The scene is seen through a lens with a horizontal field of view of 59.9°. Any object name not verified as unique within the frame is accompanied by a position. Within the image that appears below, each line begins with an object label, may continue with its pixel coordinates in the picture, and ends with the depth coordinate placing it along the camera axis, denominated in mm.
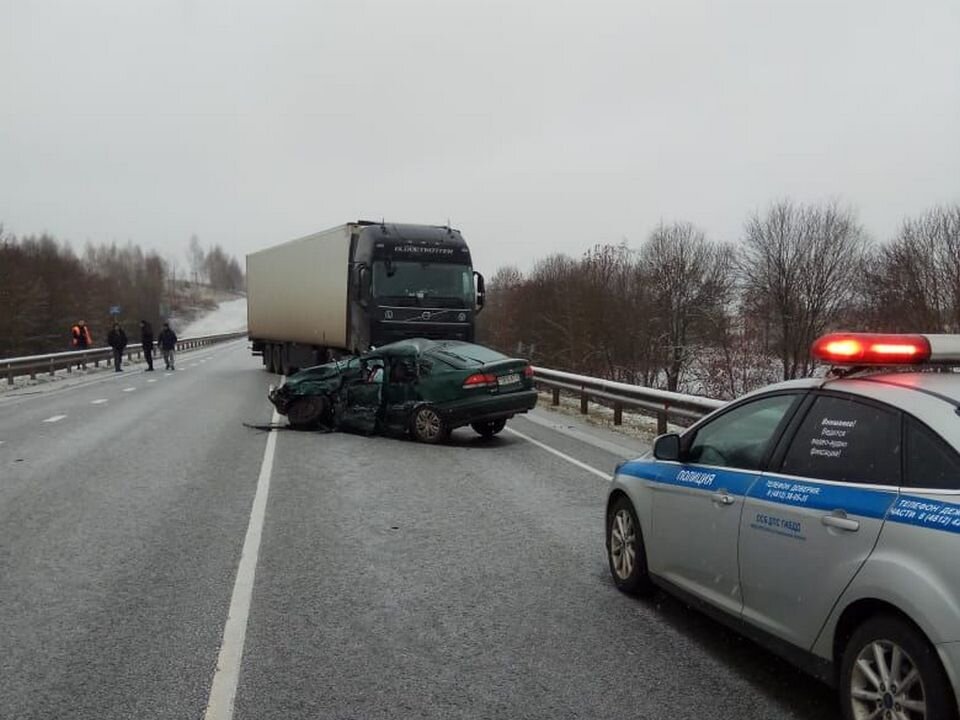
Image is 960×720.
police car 2865
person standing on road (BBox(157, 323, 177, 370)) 34812
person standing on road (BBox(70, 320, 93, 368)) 33594
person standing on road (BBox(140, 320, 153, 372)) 33603
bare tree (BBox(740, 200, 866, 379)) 50594
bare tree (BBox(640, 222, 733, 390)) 49781
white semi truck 18125
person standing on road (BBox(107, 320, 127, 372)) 32344
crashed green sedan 12398
